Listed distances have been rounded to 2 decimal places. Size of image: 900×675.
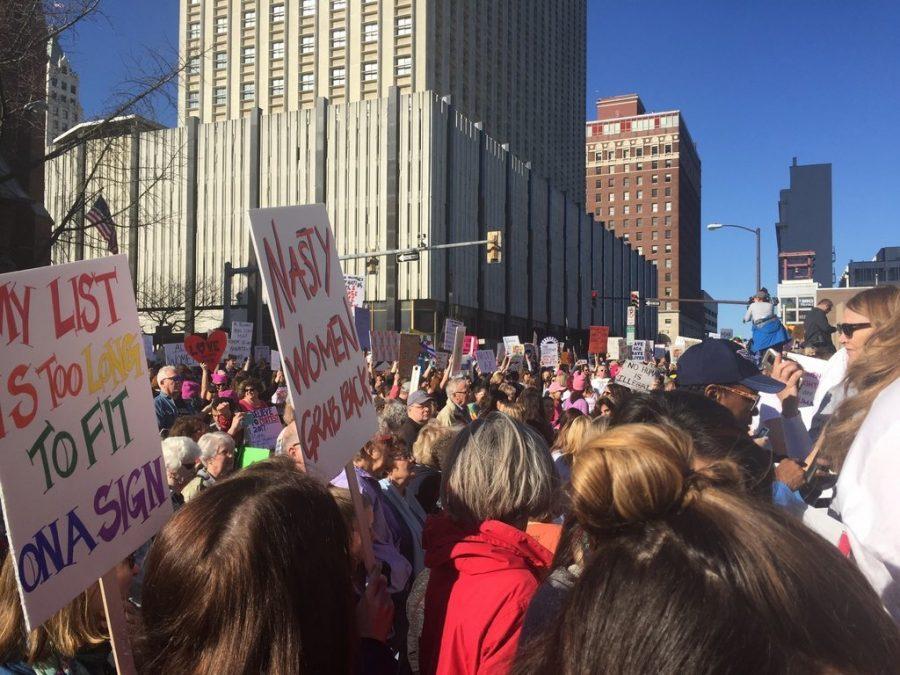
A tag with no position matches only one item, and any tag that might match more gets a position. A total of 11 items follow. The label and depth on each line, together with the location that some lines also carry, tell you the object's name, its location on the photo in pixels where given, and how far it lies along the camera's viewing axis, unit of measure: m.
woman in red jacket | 2.28
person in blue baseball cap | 3.79
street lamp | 27.09
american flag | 14.90
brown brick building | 129.50
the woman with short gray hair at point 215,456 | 4.71
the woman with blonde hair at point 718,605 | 0.93
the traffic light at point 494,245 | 21.25
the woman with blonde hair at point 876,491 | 1.37
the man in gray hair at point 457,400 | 7.82
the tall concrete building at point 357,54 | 53.22
